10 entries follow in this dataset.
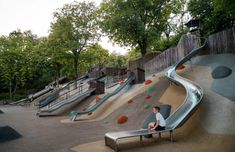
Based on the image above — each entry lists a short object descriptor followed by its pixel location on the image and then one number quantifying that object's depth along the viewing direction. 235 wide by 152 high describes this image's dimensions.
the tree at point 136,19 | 22.87
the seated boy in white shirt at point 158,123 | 7.27
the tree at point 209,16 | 16.23
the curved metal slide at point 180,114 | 6.87
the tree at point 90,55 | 25.07
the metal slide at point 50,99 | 21.81
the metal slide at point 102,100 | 13.72
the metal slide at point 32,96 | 28.39
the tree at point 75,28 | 23.80
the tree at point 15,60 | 31.02
